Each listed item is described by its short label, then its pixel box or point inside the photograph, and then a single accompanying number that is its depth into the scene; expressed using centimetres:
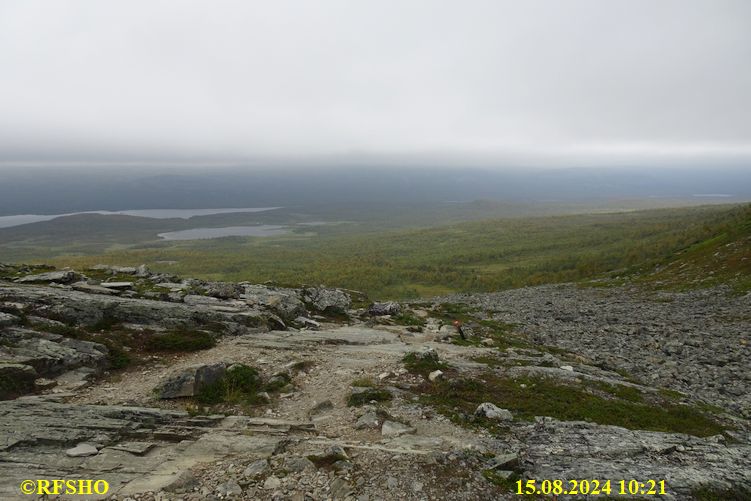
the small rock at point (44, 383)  1440
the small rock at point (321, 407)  1412
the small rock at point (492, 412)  1332
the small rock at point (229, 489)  923
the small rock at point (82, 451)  1019
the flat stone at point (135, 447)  1067
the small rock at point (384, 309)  3517
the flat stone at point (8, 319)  1725
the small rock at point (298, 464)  1014
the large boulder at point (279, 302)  2756
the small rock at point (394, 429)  1216
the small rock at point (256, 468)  990
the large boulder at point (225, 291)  2892
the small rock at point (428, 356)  1855
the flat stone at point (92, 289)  2511
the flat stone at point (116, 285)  2741
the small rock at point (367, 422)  1274
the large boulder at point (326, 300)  3319
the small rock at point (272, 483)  948
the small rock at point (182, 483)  929
